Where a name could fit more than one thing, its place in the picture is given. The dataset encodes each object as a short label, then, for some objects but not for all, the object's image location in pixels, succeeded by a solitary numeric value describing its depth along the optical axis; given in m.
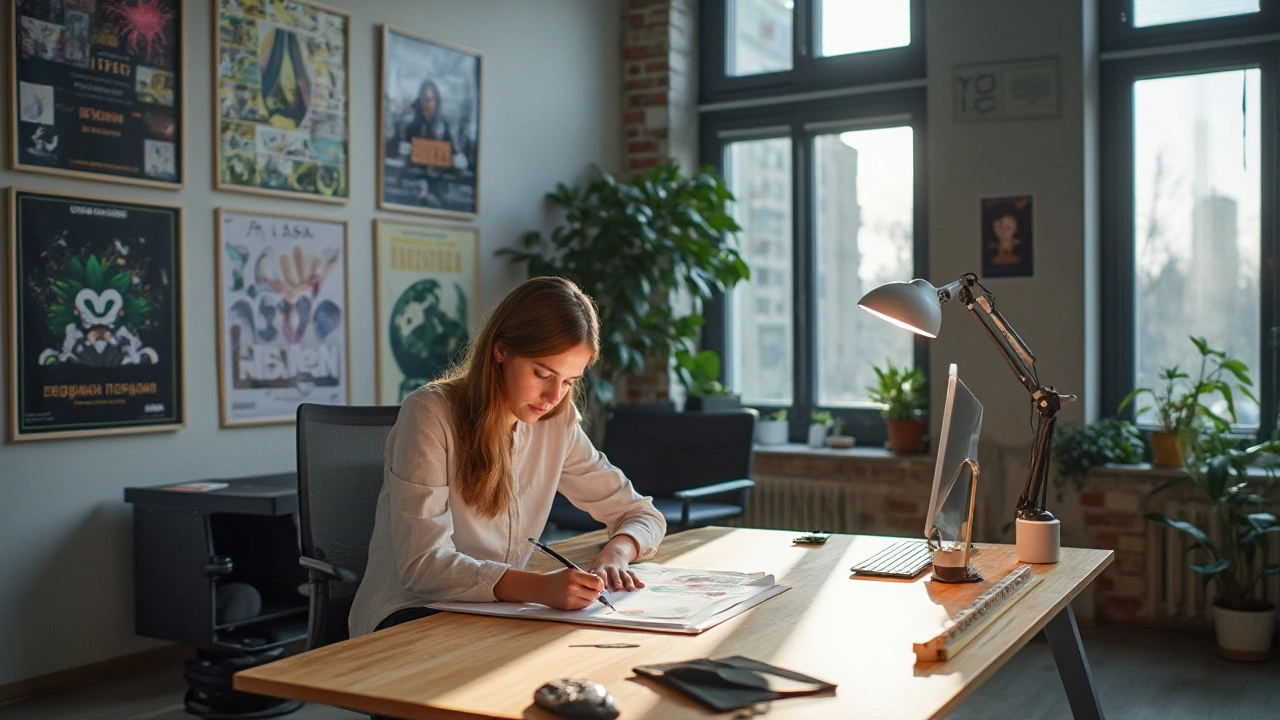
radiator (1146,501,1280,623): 4.18
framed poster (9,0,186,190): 3.32
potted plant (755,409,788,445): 5.15
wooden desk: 1.32
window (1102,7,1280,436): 4.36
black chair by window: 4.04
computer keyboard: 2.07
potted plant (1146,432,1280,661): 3.85
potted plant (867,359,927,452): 4.74
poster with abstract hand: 3.83
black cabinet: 3.27
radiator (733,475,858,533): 4.81
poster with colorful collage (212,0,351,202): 3.81
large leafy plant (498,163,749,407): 4.68
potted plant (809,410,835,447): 5.05
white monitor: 2.01
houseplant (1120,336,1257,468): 4.18
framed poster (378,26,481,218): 4.35
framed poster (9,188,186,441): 3.32
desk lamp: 2.04
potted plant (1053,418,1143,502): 4.26
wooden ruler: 1.47
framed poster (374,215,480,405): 4.35
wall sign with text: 4.39
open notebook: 1.69
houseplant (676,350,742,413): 4.92
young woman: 1.85
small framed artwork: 4.47
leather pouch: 1.31
